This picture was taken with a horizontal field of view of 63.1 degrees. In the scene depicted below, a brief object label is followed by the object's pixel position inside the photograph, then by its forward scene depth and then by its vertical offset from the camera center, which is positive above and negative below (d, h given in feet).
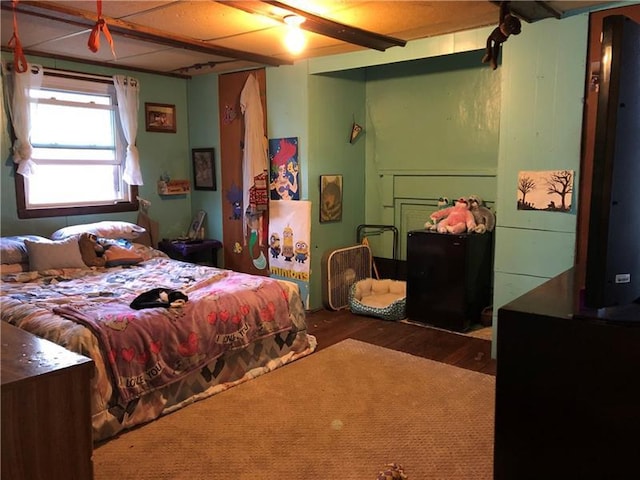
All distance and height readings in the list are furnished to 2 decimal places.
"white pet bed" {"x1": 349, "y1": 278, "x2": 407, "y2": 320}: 14.34 -3.66
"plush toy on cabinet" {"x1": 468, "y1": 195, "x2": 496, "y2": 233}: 13.75 -1.13
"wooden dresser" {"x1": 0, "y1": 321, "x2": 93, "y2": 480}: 4.16 -1.99
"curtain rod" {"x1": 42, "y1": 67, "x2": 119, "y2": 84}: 14.28 +2.78
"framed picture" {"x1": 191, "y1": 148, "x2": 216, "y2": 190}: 17.33 +0.15
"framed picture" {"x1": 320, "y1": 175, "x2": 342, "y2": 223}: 15.33 -0.74
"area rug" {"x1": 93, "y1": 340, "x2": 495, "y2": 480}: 7.47 -4.16
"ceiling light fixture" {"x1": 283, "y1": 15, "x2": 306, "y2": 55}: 9.83 +3.09
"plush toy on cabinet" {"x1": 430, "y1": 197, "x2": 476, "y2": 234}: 13.46 -1.20
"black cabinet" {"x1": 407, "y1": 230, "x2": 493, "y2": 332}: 13.15 -2.70
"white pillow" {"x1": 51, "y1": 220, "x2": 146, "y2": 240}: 13.83 -1.55
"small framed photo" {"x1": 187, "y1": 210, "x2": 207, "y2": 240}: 17.72 -1.76
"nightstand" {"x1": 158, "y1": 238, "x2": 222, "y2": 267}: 16.52 -2.43
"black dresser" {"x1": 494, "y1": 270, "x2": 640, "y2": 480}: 3.91 -1.74
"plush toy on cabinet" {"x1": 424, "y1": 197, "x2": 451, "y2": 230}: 14.23 -0.95
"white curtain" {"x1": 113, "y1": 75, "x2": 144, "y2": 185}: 15.65 +1.66
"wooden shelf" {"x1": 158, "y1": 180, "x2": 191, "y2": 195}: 17.13 -0.45
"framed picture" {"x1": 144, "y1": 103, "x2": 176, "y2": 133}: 16.64 +1.82
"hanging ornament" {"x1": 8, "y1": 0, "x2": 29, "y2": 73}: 7.13 +1.59
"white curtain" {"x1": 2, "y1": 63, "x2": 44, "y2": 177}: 13.34 +1.72
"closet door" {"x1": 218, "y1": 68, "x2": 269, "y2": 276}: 16.19 -0.43
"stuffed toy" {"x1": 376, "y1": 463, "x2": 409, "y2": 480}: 6.96 -4.06
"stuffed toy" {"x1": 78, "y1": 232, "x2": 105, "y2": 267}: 13.06 -1.94
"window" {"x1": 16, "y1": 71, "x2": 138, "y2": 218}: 14.33 +0.61
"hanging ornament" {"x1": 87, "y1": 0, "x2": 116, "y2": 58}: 7.52 +2.02
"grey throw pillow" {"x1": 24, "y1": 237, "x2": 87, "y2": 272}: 12.24 -1.94
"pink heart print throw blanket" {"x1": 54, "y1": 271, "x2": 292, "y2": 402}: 8.61 -2.81
